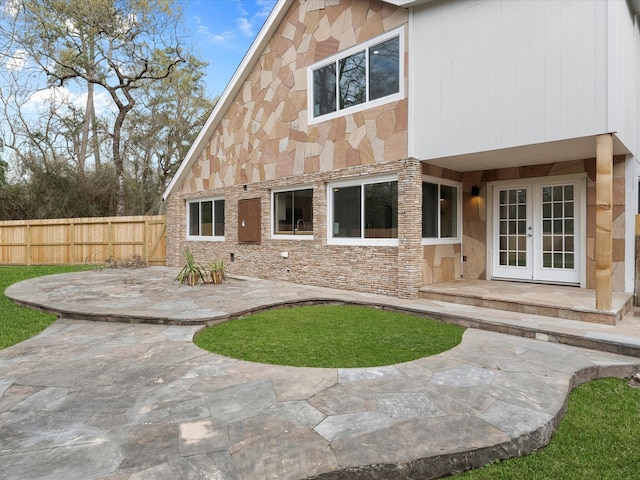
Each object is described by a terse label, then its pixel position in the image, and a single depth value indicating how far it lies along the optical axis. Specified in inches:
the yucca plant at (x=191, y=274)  371.2
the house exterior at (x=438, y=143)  228.1
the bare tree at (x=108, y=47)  680.4
